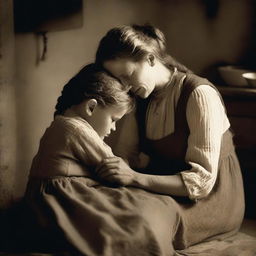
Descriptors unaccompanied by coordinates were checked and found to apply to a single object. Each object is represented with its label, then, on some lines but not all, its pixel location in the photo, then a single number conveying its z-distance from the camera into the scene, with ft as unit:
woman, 6.86
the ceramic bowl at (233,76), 9.94
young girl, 6.13
